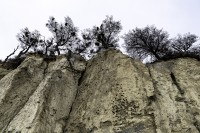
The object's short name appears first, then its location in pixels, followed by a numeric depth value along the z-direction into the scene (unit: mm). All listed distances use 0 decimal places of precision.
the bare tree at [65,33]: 26797
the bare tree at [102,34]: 25172
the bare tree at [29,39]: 26628
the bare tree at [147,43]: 23562
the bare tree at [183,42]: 24438
